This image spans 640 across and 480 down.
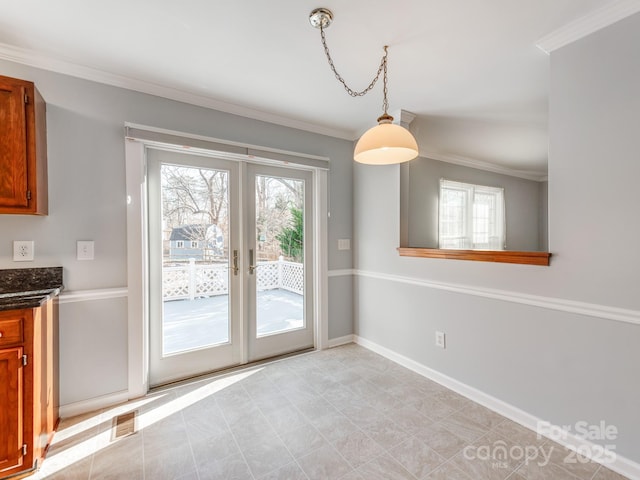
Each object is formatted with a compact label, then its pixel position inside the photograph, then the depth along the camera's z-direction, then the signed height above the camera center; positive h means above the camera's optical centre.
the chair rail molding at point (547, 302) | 1.59 -0.42
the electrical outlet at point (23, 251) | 1.95 -0.07
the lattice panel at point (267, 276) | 2.99 -0.38
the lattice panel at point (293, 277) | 3.16 -0.42
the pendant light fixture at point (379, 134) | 1.62 +0.58
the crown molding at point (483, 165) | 4.07 +1.13
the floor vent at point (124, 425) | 1.92 -1.25
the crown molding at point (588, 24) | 1.54 +1.18
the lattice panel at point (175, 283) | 2.54 -0.38
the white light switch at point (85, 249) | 2.13 -0.07
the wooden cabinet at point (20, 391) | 1.53 -0.79
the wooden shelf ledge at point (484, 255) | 1.91 -0.14
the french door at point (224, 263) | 2.53 -0.23
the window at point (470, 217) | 4.19 +0.31
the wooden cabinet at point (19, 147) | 1.75 +0.57
